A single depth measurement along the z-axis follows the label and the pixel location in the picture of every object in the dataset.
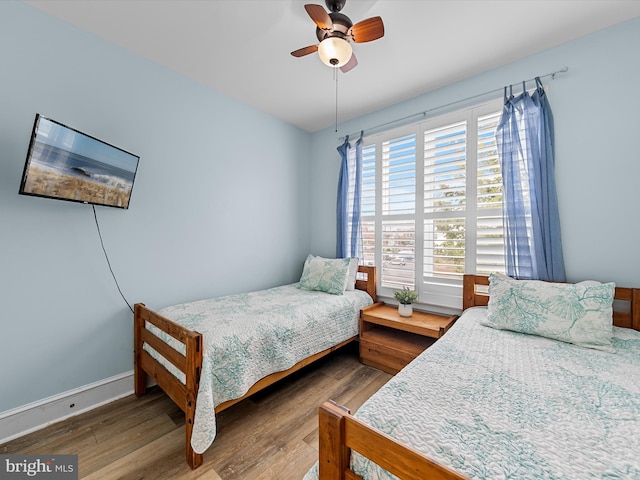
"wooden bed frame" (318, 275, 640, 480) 0.69
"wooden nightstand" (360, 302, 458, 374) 2.35
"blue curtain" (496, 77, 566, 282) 2.03
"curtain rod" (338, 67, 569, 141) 2.07
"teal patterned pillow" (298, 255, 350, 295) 2.86
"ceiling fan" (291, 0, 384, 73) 1.54
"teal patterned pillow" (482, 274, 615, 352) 1.57
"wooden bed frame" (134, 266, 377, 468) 1.45
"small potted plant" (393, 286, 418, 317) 2.55
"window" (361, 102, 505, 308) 2.36
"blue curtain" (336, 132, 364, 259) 3.21
